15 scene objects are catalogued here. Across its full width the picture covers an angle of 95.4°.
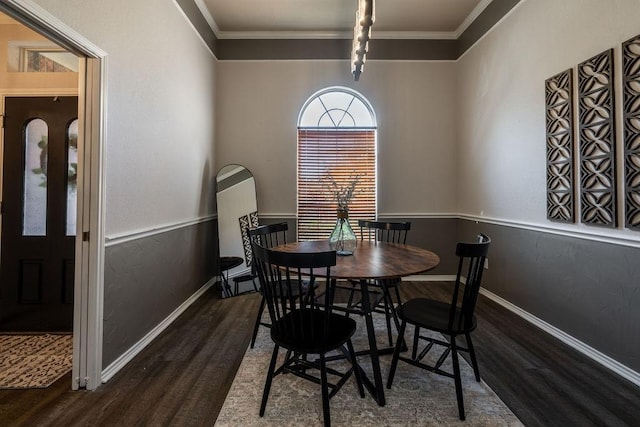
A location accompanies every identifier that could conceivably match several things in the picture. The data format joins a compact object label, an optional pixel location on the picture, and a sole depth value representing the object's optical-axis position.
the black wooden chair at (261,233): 2.25
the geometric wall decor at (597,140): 1.96
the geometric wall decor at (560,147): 2.29
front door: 2.59
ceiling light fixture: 2.07
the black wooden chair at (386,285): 2.12
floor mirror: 3.51
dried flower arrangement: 3.99
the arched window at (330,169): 4.04
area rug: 1.54
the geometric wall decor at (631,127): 1.80
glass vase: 2.20
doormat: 1.84
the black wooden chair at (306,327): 1.44
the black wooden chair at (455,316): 1.56
